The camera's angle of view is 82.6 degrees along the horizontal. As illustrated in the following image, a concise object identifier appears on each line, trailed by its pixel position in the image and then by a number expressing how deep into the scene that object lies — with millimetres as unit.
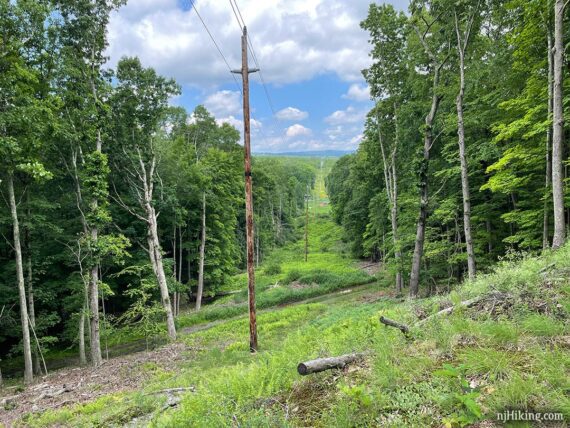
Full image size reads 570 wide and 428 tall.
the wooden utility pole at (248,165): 11039
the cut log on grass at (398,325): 4910
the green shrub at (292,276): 34569
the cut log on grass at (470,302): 5179
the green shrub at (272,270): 39688
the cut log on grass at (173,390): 6027
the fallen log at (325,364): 4055
